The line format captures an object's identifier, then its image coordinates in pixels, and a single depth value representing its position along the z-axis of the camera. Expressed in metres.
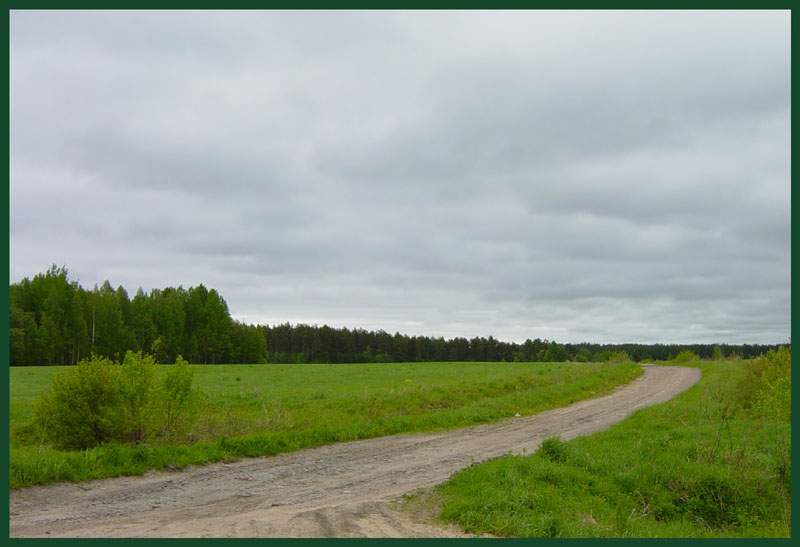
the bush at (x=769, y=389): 16.66
